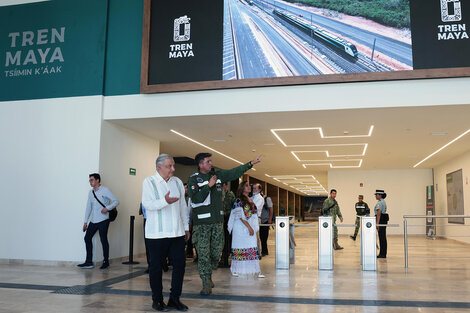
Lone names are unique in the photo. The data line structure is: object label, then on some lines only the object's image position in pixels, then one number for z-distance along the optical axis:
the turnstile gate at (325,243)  7.22
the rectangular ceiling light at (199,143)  9.22
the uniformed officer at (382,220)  9.01
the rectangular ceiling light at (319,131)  8.79
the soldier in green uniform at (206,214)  4.86
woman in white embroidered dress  6.38
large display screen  6.75
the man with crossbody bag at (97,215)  7.35
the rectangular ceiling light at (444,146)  9.35
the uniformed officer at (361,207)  11.69
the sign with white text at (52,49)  8.08
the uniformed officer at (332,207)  10.57
